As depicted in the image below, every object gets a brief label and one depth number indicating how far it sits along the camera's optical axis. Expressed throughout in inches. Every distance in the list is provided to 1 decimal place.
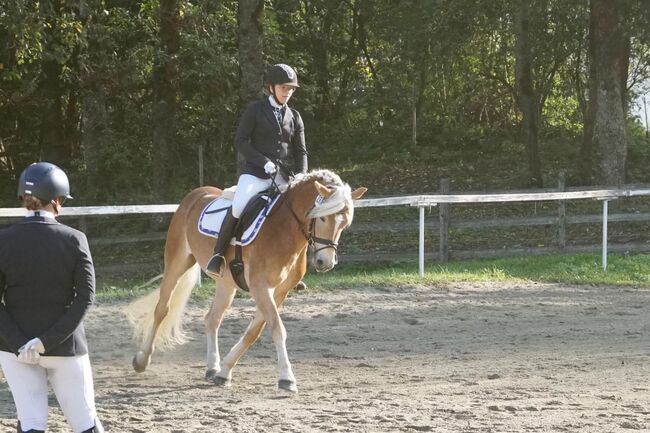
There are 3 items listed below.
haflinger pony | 617.9
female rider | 665.0
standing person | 350.3
